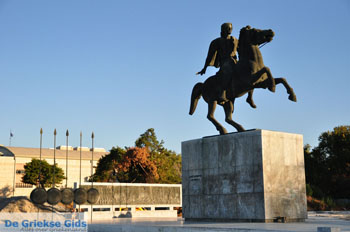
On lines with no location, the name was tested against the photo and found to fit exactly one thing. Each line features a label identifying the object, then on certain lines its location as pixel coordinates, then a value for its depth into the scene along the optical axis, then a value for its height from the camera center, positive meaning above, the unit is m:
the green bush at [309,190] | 37.53 -0.67
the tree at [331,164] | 44.28 +1.97
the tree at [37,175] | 58.50 +1.38
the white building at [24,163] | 66.31 +3.52
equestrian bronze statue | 13.12 +3.40
